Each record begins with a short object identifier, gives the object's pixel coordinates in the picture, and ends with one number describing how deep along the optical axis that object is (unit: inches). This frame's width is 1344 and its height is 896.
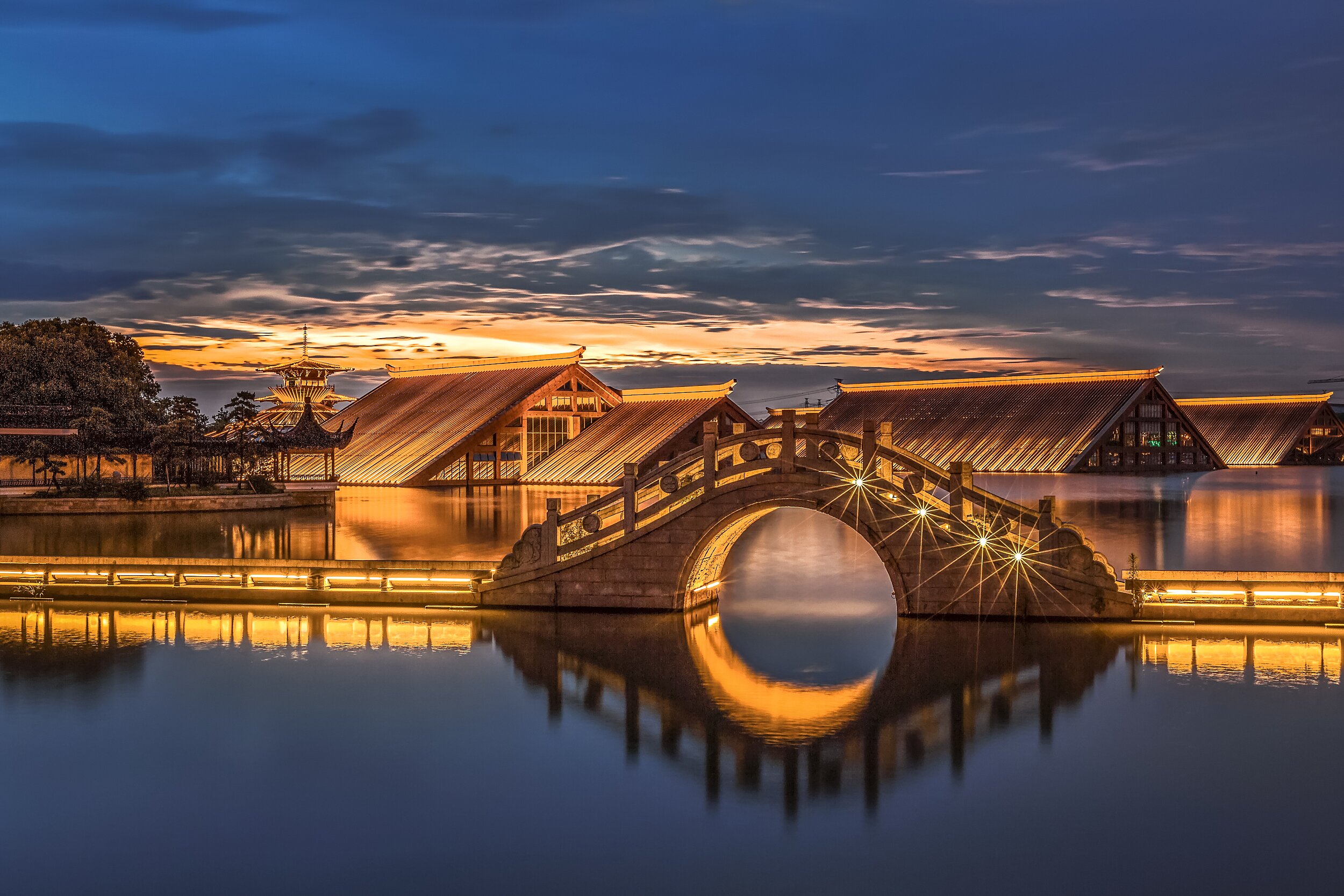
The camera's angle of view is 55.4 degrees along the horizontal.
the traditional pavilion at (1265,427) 4598.9
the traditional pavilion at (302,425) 2709.2
